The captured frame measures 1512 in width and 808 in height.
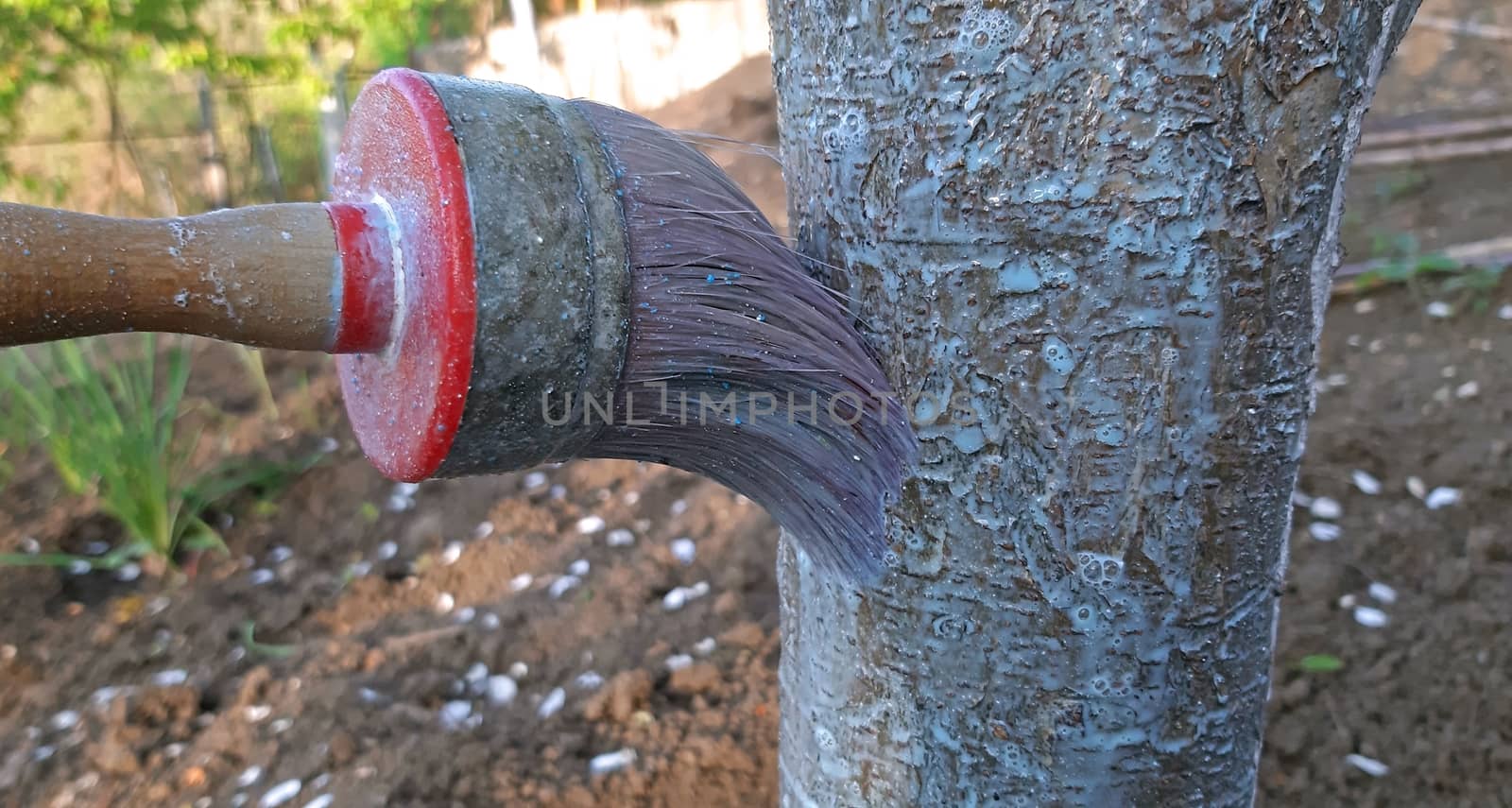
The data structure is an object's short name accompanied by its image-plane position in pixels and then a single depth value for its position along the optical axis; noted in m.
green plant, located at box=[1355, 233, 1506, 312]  0.83
